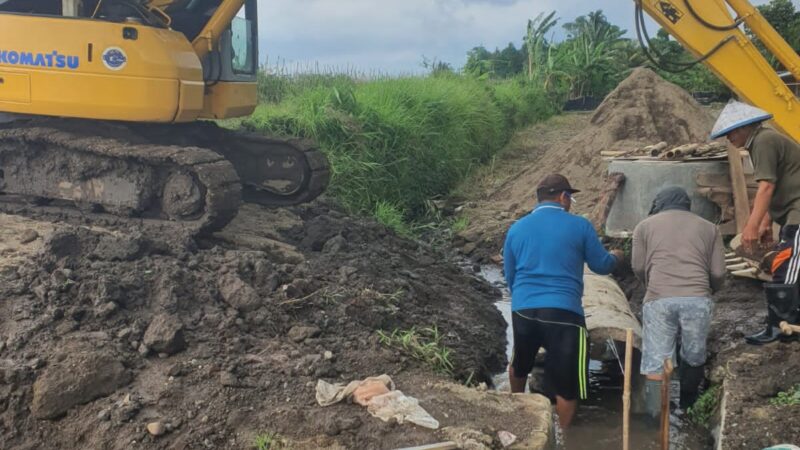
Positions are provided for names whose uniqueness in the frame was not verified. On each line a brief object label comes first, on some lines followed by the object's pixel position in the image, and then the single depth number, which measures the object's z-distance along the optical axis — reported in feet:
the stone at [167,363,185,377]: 16.44
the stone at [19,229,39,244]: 24.25
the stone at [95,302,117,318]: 18.40
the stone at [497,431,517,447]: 14.39
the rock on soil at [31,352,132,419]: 15.72
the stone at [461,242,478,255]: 36.94
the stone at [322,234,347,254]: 27.61
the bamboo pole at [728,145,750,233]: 25.86
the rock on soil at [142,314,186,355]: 17.43
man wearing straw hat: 19.45
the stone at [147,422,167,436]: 14.76
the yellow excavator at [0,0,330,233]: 25.90
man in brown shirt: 18.24
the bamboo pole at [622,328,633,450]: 13.21
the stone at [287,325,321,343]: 18.72
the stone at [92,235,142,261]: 21.49
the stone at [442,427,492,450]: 14.07
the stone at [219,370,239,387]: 16.06
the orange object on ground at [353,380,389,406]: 15.58
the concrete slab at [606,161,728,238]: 28.12
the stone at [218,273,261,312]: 19.40
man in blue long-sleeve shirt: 17.48
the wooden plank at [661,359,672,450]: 13.44
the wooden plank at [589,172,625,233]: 29.30
